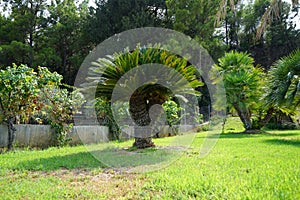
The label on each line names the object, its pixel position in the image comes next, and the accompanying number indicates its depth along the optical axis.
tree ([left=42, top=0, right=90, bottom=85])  17.12
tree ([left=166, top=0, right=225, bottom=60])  14.90
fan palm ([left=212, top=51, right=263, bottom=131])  10.74
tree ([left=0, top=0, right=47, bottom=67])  15.87
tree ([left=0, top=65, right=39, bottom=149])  5.27
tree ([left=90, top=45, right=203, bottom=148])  5.10
